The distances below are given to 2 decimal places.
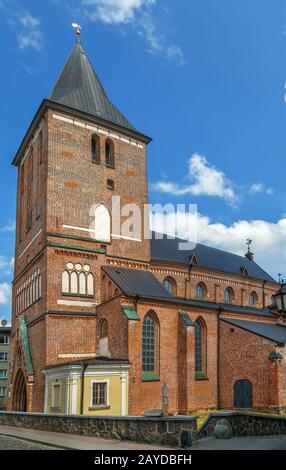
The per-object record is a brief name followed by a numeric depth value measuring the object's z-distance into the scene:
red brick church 25.67
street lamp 11.81
